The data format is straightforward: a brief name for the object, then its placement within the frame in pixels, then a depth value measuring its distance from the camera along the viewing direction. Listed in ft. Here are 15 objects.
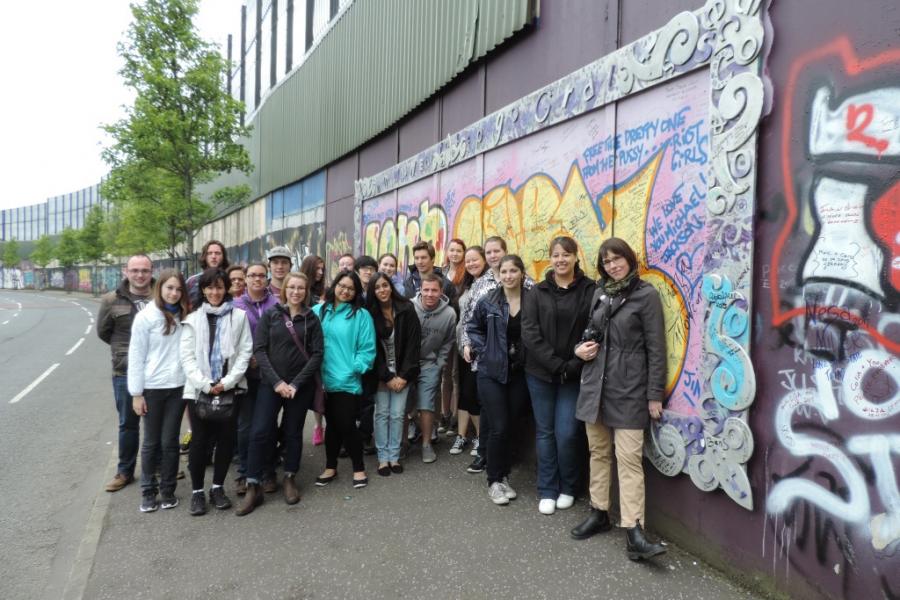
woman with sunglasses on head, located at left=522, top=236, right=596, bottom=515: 12.09
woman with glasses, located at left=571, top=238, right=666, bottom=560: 10.77
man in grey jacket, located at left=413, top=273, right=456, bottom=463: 15.99
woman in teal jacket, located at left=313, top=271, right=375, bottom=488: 14.24
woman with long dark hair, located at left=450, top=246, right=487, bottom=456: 15.78
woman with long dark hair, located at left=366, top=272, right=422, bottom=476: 15.15
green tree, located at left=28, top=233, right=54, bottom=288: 196.89
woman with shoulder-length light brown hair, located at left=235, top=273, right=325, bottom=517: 13.29
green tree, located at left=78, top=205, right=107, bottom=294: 133.08
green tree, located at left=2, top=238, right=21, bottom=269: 223.92
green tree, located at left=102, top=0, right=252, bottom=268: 49.96
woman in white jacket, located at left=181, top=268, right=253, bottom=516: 12.76
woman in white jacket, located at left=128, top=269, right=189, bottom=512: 12.99
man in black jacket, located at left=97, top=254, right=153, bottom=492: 14.42
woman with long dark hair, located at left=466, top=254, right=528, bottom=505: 13.34
